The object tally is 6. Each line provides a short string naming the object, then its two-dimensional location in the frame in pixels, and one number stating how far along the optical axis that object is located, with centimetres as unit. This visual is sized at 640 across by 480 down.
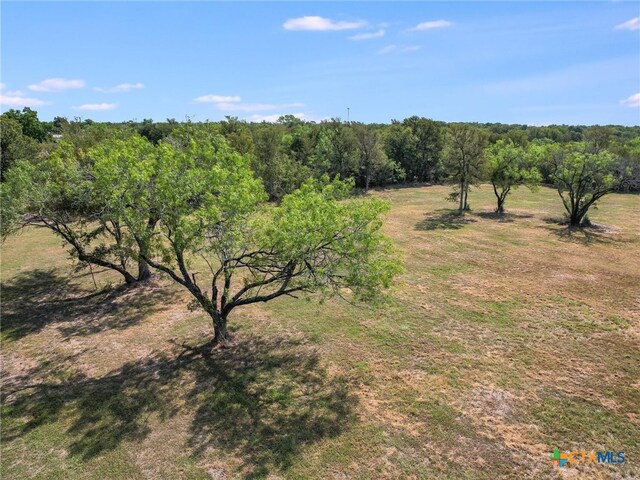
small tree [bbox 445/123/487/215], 4219
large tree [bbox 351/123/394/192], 6028
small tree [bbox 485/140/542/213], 4038
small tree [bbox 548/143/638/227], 3415
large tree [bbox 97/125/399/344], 1296
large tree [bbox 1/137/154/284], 1681
